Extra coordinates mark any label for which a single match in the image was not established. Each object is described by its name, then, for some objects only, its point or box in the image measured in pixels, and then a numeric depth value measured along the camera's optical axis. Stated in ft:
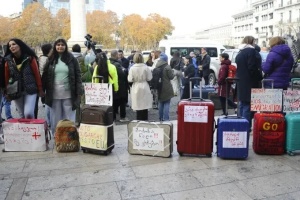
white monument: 86.43
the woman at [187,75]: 33.22
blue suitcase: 16.48
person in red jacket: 28.89
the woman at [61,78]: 19.25
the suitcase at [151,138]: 17.02
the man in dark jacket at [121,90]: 27.12
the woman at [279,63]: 19.84
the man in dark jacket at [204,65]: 47.37
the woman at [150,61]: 38.45
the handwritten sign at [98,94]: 18.08
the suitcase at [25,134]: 18.62
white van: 67.62
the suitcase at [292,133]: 16.97
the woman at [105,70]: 23.56
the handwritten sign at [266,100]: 18.16
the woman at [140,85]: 23.10
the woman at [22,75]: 18.92
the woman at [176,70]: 34.12
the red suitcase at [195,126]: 16.57
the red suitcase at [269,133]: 17.12
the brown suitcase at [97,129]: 17.52
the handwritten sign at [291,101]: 17.90
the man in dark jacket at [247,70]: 20.31
